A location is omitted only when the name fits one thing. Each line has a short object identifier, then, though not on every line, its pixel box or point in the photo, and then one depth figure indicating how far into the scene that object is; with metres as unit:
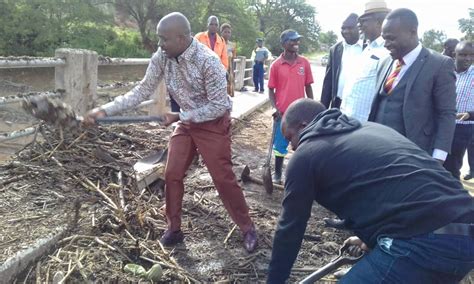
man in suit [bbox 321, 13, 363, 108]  4.58
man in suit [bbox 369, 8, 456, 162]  3.03
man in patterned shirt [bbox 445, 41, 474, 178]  5.15
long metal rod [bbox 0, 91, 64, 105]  3.94
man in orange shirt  7.91
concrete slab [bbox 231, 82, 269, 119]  9.80
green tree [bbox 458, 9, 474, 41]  57.21
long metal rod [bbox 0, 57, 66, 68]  3.99
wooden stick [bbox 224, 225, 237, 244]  3.70
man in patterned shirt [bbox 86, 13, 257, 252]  3.31
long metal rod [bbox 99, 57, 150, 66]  5.35
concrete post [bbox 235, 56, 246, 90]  15.06
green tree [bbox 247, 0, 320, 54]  65.12
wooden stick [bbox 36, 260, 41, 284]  2.67
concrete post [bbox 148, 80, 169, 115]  7.35
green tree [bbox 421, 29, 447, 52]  65.45
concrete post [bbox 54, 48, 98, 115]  4.66
